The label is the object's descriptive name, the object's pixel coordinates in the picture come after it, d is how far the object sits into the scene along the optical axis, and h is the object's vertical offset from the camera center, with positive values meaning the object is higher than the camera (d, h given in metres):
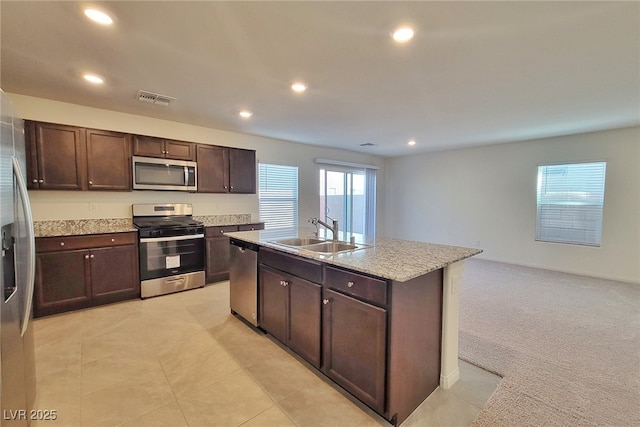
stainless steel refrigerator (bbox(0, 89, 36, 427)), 1.19 -0.39
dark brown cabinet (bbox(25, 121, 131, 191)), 3.09 +0.48
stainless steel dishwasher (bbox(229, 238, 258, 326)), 2.76 -0.83
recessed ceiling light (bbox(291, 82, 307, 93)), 2.76 +1.12
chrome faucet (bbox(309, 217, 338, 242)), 2.62 -0.28
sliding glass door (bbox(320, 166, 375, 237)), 6.37 +0.07
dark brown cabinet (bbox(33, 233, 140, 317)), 3.03 -0.84
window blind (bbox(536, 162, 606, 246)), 4.70 -0.04
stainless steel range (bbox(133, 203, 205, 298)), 3.63 -0.68
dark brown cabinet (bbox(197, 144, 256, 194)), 4.32 +0.48
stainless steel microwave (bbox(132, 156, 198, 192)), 3.76 +0.35
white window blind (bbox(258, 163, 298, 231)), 5.32 +0.09
